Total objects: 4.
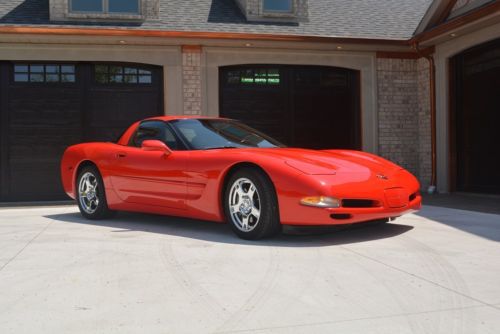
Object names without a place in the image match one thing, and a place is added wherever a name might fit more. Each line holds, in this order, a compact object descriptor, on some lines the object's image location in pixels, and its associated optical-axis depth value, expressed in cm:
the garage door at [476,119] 1005
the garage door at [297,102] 1182
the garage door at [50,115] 1085
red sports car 468
